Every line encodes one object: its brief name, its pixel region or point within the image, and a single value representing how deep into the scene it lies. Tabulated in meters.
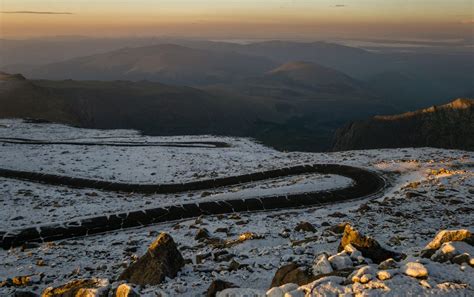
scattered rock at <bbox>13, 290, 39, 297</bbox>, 11.39
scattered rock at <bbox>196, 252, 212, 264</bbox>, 13.56
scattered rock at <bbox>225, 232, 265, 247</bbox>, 15.30
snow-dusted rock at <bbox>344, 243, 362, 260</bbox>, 10.62
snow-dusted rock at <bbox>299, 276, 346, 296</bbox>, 8.41
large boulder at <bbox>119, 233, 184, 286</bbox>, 10.99
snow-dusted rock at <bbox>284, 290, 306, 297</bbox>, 8.39
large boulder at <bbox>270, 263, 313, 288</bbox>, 9.66
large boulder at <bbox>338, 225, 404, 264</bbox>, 10.89
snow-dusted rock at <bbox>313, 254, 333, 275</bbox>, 9.84
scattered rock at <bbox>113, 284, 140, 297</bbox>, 9.38
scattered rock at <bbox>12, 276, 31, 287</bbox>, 12.60
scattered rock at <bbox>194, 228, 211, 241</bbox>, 17.17
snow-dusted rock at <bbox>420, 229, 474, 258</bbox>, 10.59
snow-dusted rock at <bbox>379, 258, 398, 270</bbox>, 9.42
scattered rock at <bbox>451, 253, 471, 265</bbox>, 9.42
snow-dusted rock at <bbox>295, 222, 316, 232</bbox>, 17.28
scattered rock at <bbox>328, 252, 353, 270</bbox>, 10.06
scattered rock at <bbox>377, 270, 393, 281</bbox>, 8.66
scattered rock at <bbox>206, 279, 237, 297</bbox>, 9.66
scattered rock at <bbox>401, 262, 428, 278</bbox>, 8.74
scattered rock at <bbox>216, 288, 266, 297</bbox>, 8.92
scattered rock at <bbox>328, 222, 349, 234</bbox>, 15.95
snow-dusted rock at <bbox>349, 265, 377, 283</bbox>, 8.68
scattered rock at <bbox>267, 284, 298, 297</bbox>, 8.67
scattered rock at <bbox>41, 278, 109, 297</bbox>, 9.75
